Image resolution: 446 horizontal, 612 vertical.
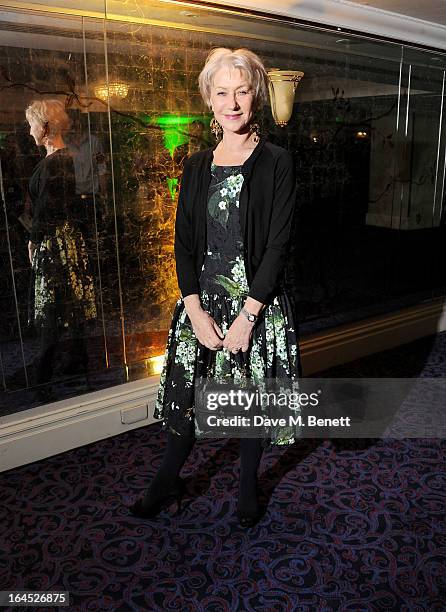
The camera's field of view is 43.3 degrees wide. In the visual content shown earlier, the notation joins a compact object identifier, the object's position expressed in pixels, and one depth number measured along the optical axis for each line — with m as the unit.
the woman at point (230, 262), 1.85
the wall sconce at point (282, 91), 2.96
